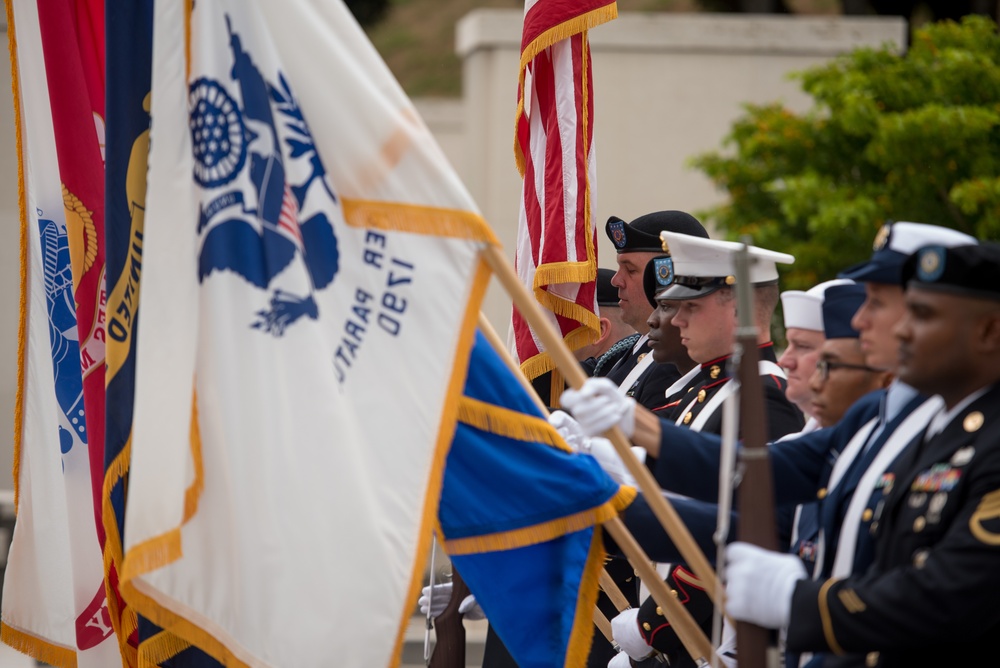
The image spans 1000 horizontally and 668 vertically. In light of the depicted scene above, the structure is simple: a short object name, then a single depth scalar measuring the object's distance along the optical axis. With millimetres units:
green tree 22828
